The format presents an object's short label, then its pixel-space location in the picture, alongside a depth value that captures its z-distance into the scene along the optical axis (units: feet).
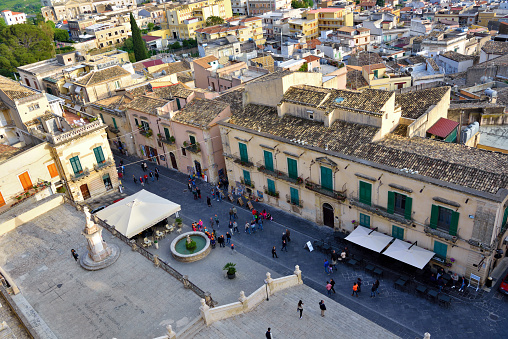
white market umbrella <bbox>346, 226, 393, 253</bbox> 85.98
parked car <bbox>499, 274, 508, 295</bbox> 76.13
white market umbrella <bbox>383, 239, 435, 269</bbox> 80.28
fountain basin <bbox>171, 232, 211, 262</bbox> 91.97
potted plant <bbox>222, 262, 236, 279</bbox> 84.12
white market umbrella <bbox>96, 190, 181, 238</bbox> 97.28
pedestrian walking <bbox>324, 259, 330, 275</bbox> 86.79
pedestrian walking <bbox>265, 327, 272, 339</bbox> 60.69
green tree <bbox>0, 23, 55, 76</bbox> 243.56
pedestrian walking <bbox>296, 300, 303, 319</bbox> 67.36
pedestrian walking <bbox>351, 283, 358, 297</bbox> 79.25
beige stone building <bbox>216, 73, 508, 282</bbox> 75.77
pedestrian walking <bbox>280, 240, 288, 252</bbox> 95.72
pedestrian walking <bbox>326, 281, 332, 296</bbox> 80.12
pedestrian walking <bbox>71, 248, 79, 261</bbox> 74.84
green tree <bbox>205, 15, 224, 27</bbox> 360.89
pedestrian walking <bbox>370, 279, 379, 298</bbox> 78.59
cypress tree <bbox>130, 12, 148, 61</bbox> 261.85
